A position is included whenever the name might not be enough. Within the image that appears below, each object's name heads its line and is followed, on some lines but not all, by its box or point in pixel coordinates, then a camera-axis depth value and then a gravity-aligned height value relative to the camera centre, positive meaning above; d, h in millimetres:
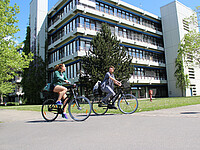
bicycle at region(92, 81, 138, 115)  6633 -339
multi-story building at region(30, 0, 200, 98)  30344 +11206
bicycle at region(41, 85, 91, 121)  5633 -407
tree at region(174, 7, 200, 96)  30325 +8060
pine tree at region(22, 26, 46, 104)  33250 +2500
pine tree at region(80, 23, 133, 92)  21750 +3889
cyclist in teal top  5797 +305
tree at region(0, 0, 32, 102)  15219 +4206
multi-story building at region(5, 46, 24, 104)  51188 -314
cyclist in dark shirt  6641 +249
